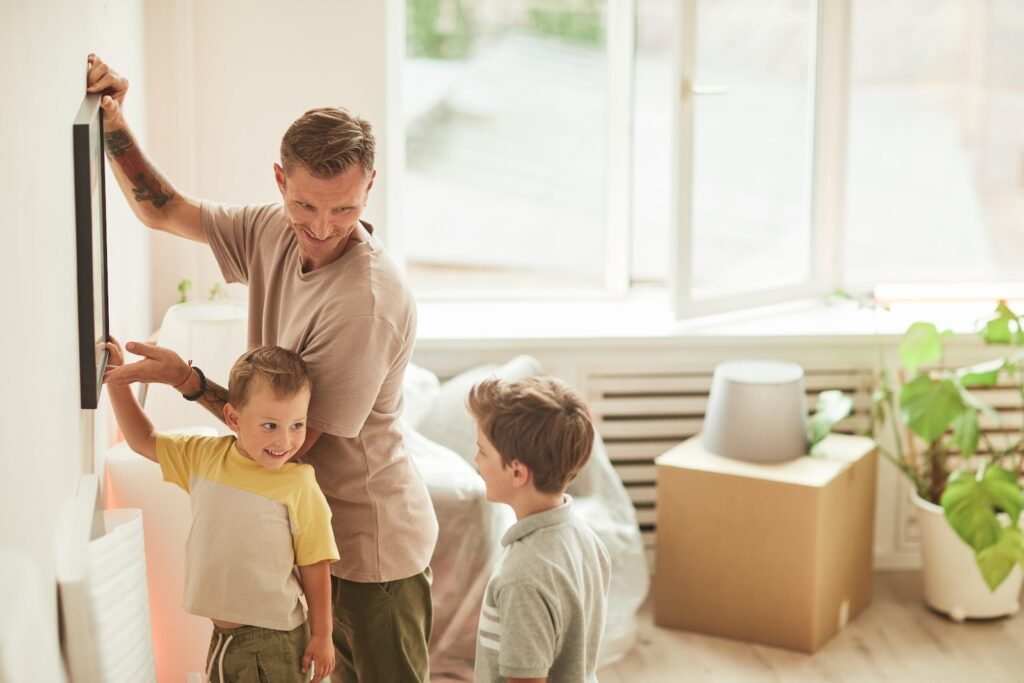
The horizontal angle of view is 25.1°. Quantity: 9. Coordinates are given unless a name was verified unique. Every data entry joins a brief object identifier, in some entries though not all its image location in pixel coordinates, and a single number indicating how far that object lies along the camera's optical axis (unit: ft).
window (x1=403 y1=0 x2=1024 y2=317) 20.18
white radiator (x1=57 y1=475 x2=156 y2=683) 12.89
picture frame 12.79
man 13.29
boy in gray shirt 13.06
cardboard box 18.31
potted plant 18.22
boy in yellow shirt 13.61
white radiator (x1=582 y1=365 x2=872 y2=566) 19.72
